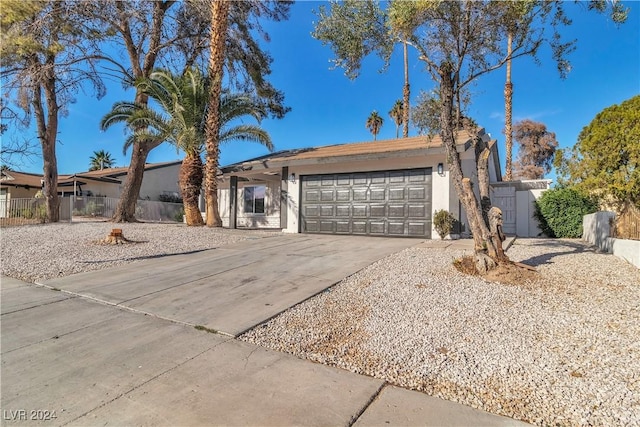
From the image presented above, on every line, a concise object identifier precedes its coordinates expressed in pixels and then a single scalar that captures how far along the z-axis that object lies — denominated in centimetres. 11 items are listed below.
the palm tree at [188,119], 1306
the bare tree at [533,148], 3112
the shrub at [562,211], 1270
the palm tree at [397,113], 3123
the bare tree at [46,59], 1301
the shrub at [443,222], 1018
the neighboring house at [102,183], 2527
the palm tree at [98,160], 4591
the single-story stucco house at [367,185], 1080
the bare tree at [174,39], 1459
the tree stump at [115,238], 903
